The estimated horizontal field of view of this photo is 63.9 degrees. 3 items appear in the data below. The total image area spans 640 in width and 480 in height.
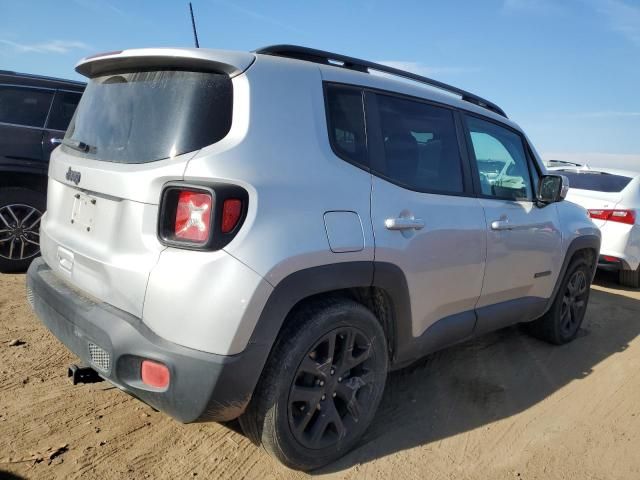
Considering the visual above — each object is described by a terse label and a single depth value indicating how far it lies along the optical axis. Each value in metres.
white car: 6.49
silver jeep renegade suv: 1.97
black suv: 4.85
